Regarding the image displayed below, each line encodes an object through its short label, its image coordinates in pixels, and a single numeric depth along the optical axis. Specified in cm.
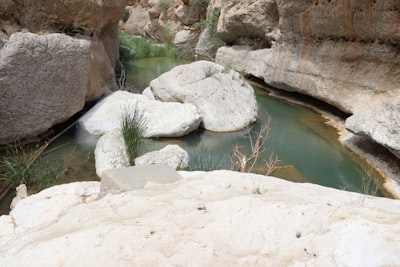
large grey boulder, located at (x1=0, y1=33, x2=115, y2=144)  510
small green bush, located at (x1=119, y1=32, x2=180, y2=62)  1477
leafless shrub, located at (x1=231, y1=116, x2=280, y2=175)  409
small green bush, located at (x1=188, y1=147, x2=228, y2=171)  488
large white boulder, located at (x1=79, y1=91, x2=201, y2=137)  628
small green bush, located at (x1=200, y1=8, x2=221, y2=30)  1415
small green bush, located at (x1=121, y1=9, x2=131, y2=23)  2334
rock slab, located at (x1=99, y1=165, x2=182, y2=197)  275
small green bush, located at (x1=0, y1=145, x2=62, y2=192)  416
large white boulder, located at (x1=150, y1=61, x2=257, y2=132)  689
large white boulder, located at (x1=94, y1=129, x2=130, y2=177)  479
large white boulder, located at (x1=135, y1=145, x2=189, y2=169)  482
